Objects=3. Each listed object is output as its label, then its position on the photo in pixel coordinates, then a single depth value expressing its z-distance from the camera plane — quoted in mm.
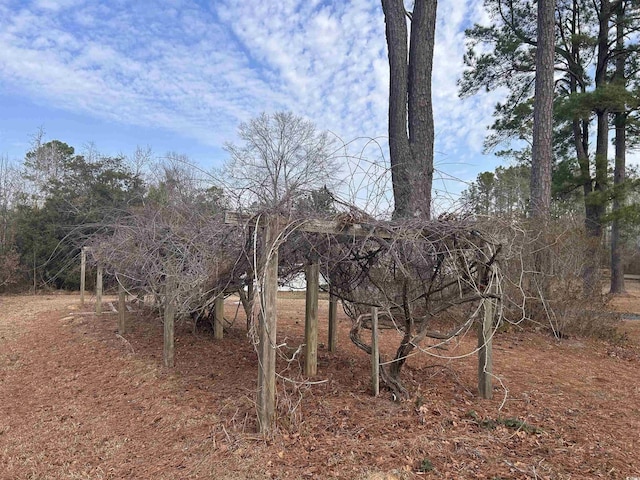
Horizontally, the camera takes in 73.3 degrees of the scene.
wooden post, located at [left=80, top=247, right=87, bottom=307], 10634
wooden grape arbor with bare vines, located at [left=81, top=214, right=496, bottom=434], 3287
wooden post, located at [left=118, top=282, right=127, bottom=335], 7144
